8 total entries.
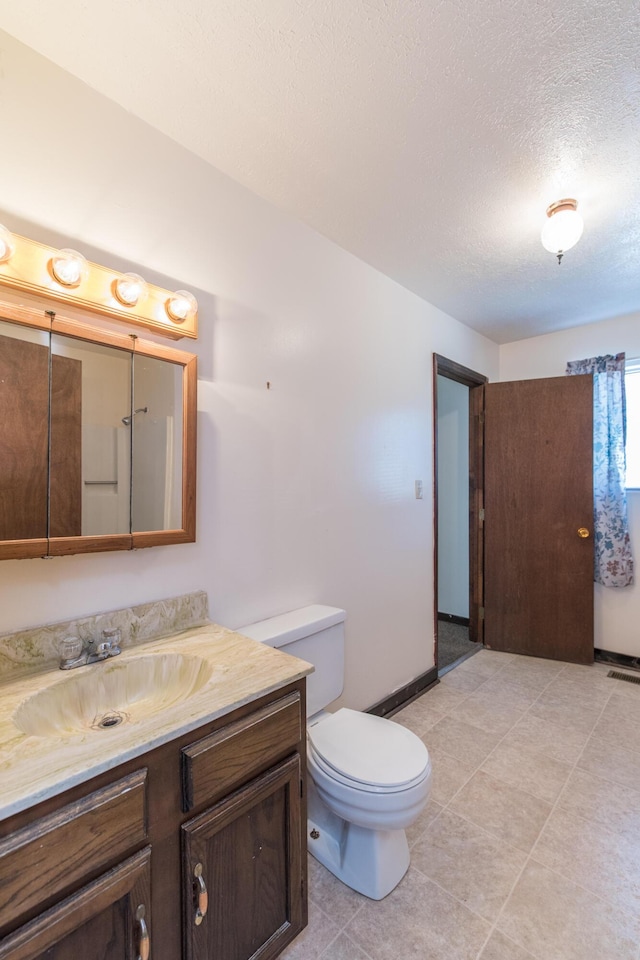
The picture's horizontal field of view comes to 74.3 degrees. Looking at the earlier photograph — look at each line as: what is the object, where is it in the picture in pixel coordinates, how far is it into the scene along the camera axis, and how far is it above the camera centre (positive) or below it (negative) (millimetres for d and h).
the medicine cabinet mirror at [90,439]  1066 +143
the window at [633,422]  2904 +484
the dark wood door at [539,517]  2957 -191
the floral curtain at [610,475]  2883 +117
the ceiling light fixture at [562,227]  1641 +1035
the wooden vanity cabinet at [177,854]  682 -703
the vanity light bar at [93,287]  1039 +558
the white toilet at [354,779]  1248 -869
